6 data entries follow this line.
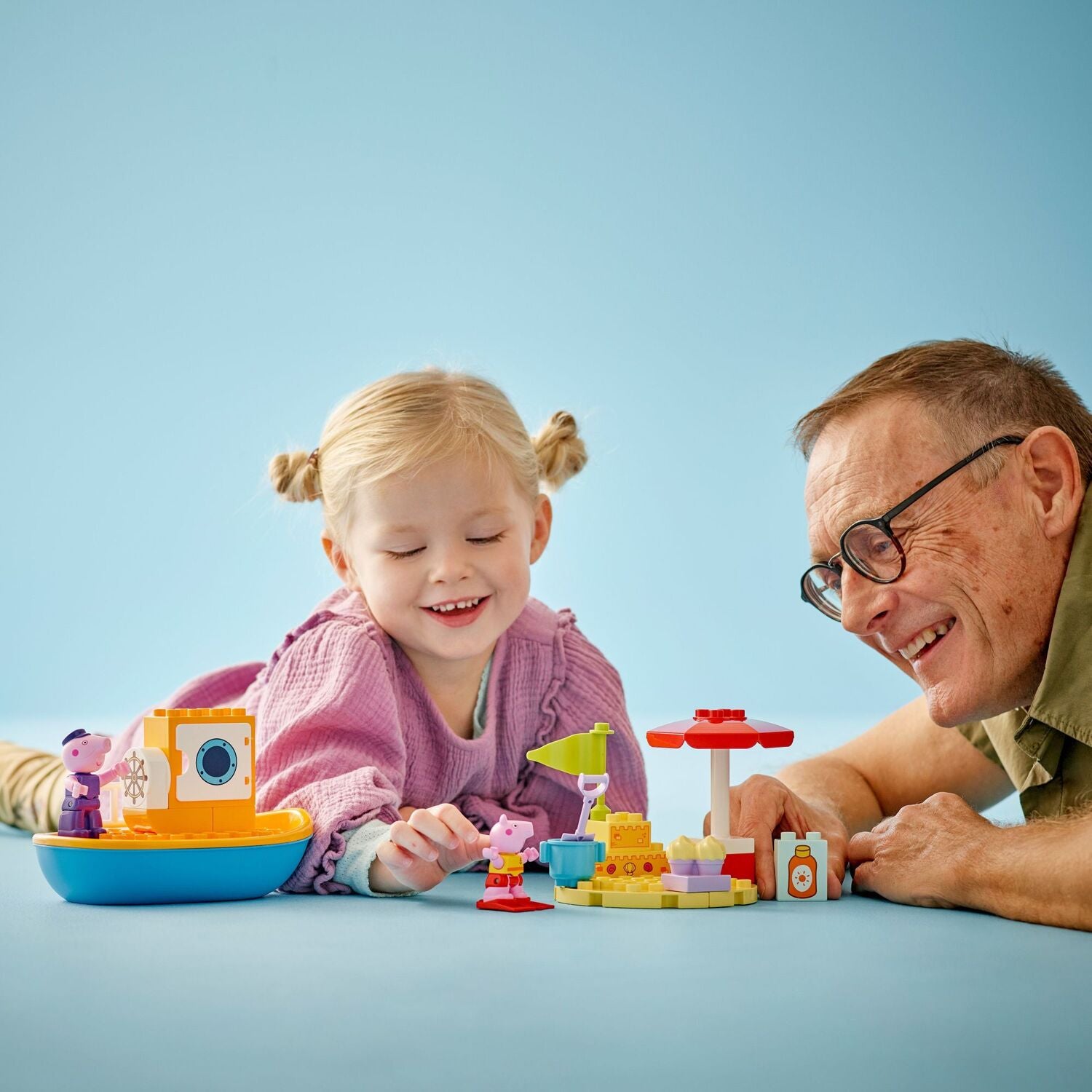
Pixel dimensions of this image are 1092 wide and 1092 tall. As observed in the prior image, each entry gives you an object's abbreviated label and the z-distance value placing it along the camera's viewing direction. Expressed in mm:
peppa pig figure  1779
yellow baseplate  1775
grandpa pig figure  1791
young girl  2166
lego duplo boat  1791
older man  1813
